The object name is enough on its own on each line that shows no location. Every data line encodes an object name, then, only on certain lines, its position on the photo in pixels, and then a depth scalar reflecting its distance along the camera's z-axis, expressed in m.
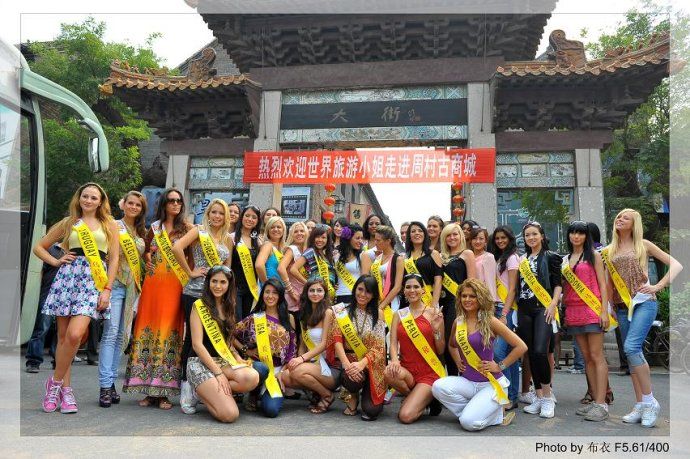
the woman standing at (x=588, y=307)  4.54
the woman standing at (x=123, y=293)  4.47
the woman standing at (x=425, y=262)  5.05
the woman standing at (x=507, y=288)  4.93
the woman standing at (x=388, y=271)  5.20
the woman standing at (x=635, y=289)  4.35
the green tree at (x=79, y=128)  13.31
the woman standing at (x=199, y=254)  4.46
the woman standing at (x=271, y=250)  5.20
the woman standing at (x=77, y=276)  4.18
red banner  9.62
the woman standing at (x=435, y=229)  5.66
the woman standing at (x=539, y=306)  4.66
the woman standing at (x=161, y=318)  4.56
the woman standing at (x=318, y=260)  5.42
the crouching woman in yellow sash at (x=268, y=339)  4.45
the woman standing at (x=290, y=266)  5.32
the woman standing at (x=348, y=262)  5.63
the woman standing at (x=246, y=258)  5.12
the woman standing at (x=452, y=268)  5.03
